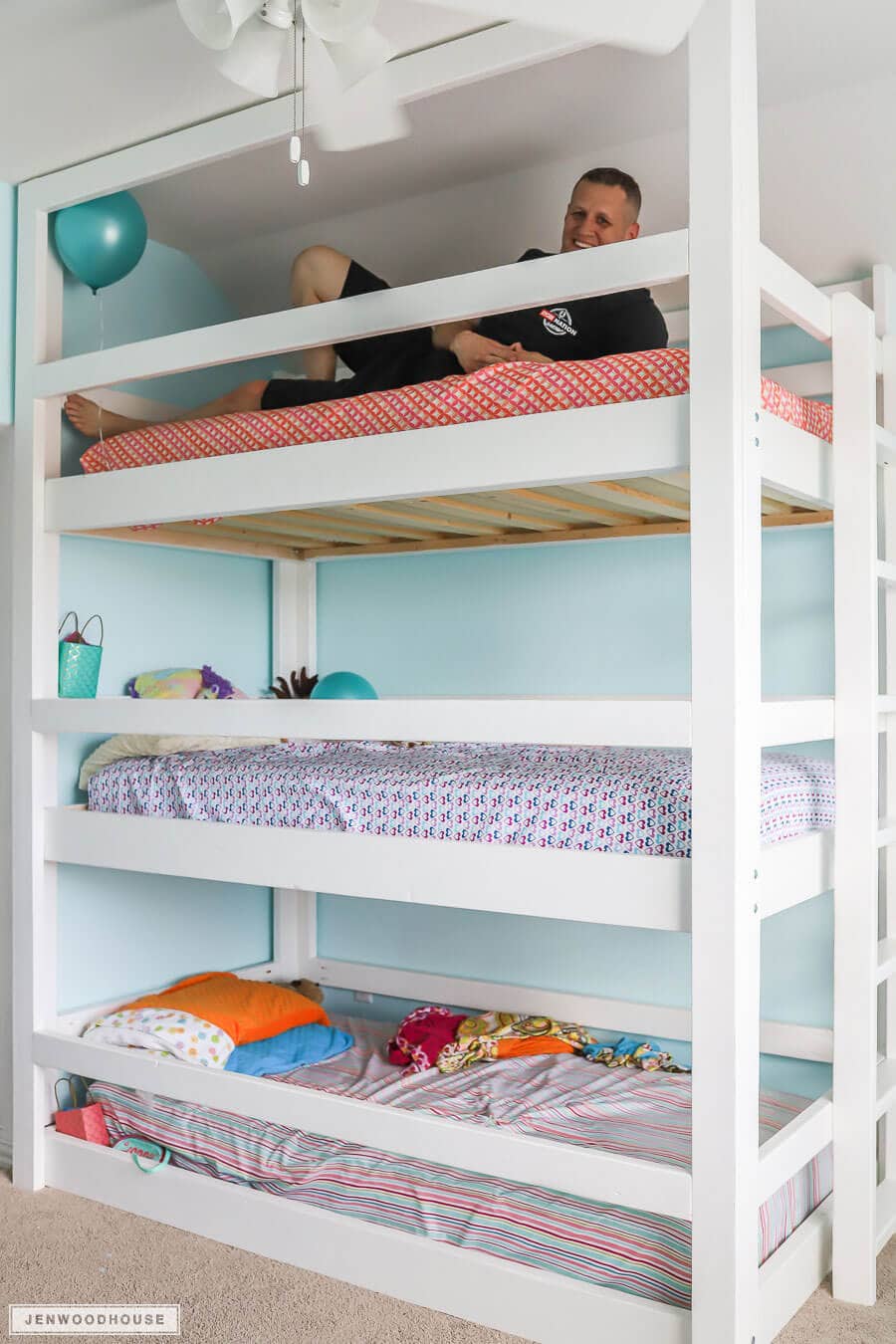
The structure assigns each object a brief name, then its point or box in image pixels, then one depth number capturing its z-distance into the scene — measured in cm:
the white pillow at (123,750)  308
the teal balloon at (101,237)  282
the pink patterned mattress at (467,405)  203
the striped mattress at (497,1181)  216
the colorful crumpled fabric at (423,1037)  299
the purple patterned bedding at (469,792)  209
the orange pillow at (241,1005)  304
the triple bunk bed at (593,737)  191
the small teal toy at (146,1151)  265
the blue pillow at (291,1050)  298
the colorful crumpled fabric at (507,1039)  299
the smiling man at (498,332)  235
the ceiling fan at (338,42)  126
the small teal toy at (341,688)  275
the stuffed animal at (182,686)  324
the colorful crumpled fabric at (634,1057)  296
